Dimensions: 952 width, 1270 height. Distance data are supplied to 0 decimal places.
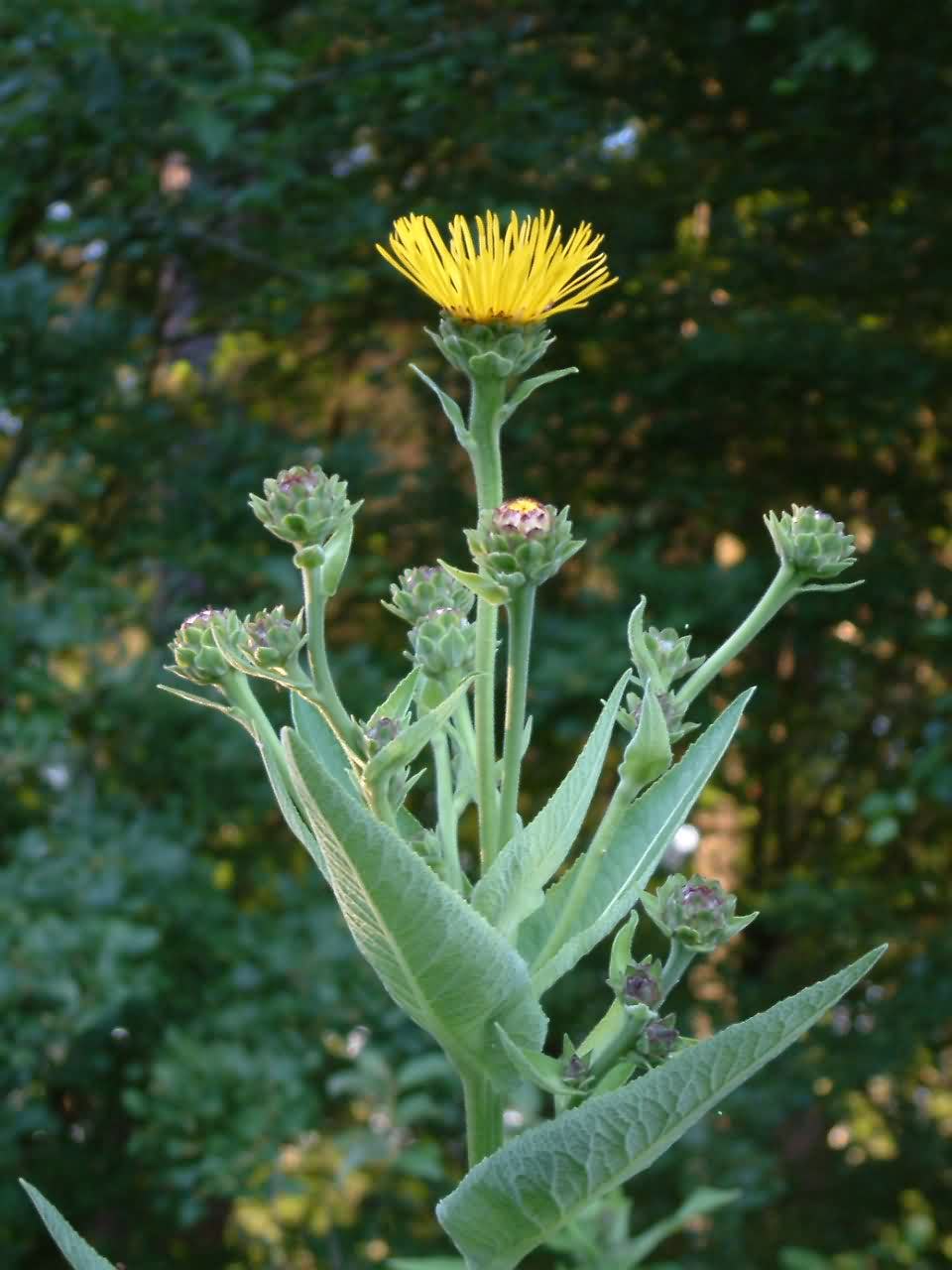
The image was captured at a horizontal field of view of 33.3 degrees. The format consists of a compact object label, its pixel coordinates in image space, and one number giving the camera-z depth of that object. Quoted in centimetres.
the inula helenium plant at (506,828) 95
